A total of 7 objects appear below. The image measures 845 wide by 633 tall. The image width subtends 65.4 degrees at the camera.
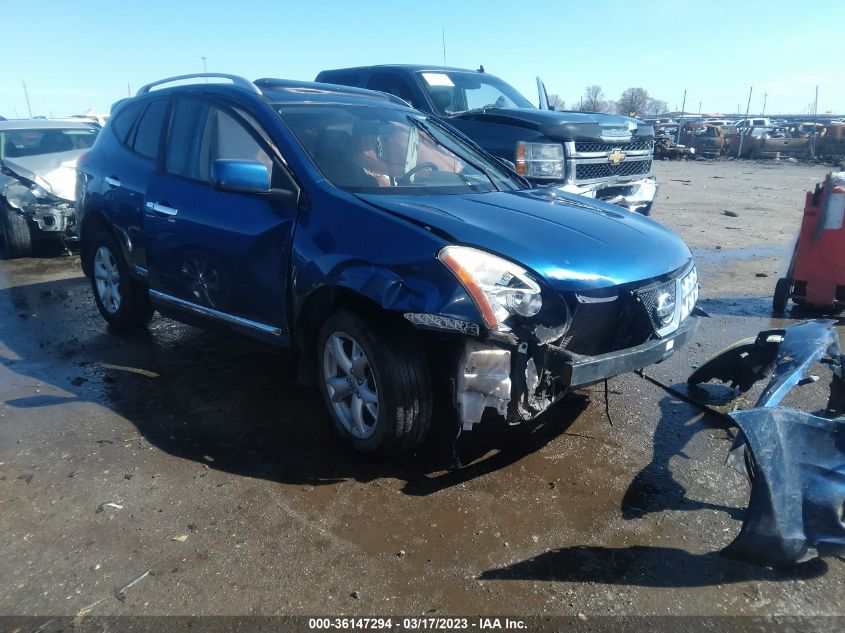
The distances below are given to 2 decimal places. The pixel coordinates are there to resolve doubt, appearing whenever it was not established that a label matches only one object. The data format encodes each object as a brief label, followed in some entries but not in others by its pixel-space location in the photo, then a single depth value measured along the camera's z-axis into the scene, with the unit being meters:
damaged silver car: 8.43
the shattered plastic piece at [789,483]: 2.34
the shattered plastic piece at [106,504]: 2.93
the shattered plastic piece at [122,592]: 2.38
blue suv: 2.76
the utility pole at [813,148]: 28.55
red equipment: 5.70
